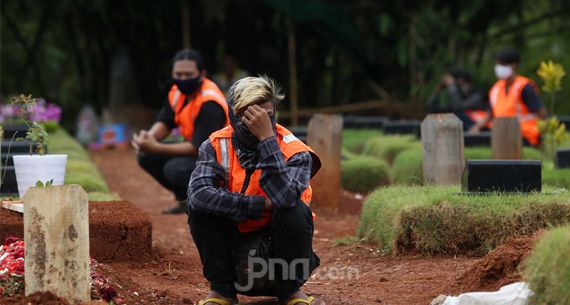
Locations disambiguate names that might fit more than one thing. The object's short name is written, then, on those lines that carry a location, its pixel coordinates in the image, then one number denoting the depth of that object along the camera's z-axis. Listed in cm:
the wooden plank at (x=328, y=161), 2168
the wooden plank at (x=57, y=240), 1043
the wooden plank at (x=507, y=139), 2122
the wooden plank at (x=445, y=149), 1819
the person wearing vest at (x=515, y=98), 2605
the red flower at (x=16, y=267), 1144
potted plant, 1421
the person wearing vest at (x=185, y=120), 1927
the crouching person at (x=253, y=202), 1110
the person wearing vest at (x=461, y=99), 3262
